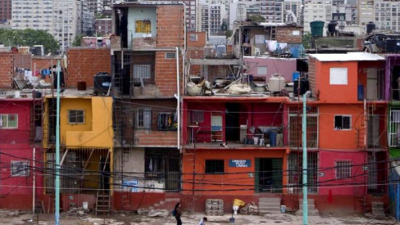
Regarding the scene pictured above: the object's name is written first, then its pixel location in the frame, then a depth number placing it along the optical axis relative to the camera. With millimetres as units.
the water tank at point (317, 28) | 56709
